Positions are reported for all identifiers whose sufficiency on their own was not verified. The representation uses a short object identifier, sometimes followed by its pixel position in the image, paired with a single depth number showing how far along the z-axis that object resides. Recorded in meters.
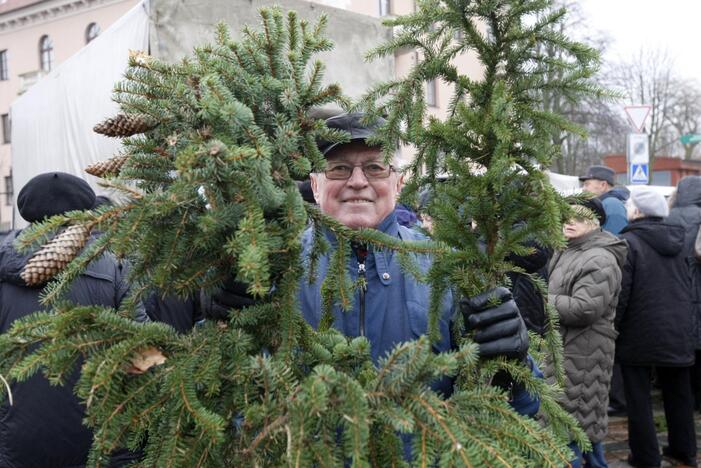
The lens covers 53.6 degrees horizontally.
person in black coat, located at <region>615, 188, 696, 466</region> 5.45
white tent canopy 5.57
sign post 10.98
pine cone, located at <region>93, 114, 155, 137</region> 1.66
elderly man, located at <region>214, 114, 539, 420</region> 2.41
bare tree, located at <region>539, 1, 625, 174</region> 24.22
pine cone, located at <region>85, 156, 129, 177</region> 1.68
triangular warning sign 10.95
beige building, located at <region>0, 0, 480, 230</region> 35.88
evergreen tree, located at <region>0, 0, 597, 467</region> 1.37
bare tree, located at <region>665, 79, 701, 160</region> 39.72
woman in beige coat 4.52
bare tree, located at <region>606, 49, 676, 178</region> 37.44
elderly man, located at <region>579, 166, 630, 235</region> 7.48
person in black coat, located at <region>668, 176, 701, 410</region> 6.83
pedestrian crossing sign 11.13
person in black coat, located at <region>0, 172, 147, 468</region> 2.99
